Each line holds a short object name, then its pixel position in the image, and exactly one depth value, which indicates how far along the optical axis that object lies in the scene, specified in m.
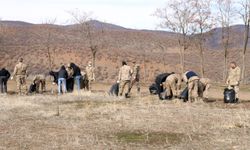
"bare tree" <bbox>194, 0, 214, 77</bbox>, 44.25
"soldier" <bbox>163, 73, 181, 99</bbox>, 23.06
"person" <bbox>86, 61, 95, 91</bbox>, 28.95
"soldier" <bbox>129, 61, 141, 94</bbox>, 27.73
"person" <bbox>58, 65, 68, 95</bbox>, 27.78
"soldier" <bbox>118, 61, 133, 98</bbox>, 25.47
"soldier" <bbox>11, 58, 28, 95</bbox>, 27.47
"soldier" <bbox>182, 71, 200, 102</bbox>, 21.98
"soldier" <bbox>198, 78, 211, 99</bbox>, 22.72
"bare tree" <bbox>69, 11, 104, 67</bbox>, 50.30
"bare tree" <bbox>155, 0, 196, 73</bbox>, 45.00
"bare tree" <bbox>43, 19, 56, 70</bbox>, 76.45
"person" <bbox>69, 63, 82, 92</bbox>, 28.42
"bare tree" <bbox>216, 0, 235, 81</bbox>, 44.53
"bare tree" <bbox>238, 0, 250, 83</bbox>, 40.66
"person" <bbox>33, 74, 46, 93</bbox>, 29.04
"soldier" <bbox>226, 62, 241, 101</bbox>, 22.84
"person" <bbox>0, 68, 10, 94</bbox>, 28.63
